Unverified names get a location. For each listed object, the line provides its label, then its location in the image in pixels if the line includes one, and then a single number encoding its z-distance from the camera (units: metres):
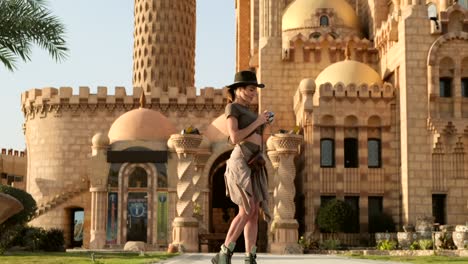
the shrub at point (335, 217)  32.03
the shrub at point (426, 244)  27.91
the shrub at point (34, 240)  24.62
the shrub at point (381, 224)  32.81
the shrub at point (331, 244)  30.97
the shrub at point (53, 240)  25.05
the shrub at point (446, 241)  26.61
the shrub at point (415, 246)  28.47
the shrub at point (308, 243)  31.27
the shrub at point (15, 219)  24.35
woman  9.12
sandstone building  32.12
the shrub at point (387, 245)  29.45
